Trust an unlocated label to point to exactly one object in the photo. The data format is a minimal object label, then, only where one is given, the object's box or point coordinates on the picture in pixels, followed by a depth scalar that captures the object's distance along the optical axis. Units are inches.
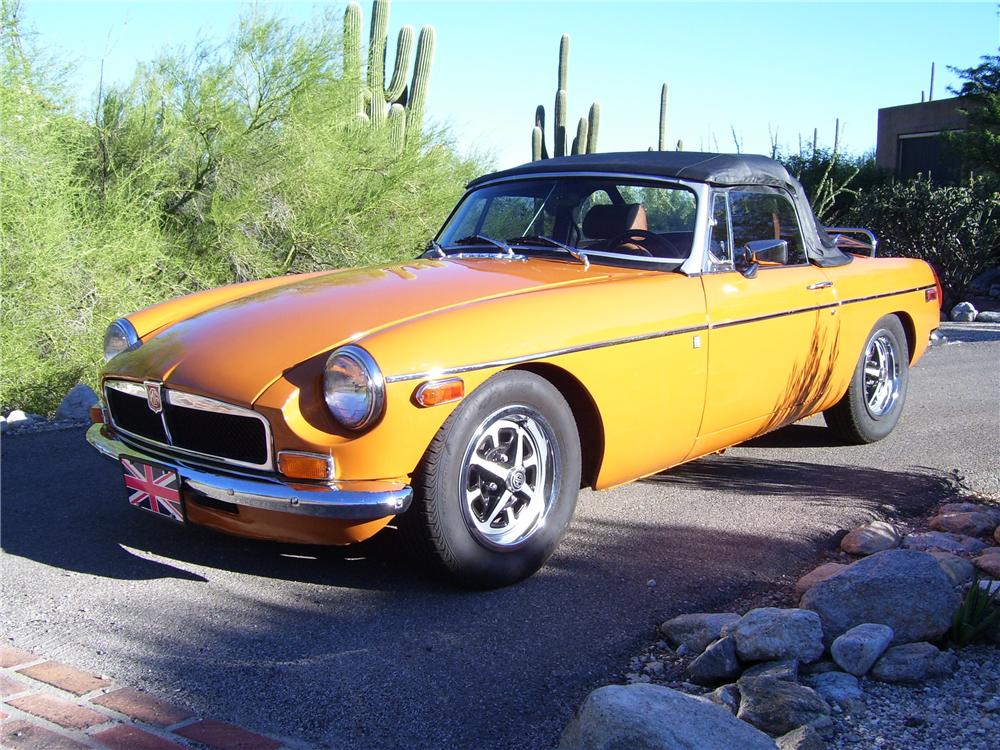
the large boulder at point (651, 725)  90.3
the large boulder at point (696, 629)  127.0
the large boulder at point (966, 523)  171.6
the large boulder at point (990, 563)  146.6
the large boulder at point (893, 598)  123.6
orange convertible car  131.3
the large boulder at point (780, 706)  104.3
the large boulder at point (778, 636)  116.6
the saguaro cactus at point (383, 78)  462.4
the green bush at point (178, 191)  294.8
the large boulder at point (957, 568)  142.6
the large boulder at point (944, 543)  161.6
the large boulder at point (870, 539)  163.5
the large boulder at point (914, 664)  114.3
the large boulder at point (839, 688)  109.0
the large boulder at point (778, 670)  112.0
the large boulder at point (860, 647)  116.0
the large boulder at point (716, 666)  117.9
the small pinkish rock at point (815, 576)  144.7
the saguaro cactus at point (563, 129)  725.3
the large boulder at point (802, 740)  98.1
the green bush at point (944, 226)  557.9
